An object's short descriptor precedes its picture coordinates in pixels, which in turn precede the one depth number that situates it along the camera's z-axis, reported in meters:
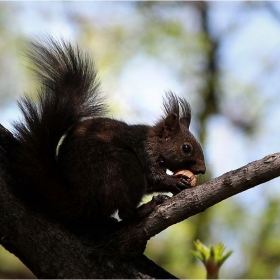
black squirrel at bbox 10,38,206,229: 6.62
